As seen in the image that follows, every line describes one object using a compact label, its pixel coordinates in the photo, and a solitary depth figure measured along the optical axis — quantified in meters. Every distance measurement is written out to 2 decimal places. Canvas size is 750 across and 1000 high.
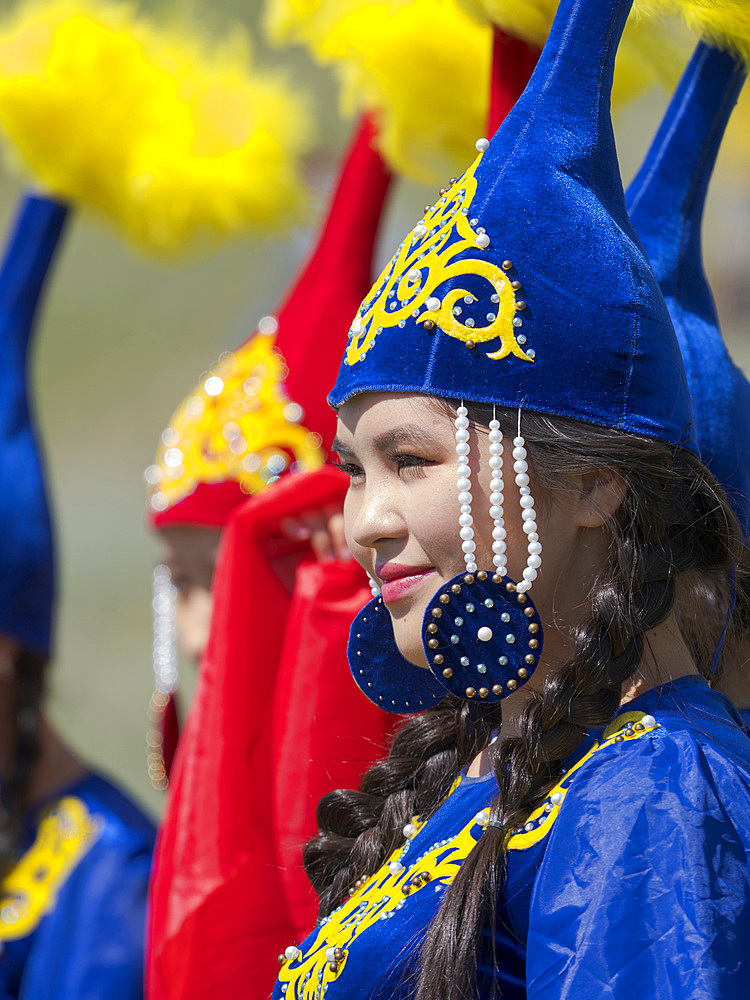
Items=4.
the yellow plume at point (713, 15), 4.12
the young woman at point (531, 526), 3.97
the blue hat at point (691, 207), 4.20
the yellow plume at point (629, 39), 4.21
